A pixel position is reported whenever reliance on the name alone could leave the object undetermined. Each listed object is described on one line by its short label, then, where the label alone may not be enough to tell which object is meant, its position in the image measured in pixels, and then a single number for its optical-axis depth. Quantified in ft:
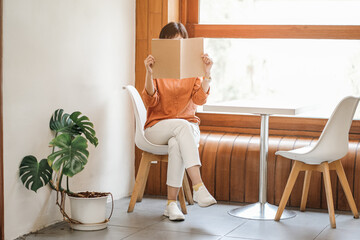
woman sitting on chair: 12.19
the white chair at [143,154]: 12.76
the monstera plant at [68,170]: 11.05
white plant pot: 11.54
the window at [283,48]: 14.71
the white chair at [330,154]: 11.88
